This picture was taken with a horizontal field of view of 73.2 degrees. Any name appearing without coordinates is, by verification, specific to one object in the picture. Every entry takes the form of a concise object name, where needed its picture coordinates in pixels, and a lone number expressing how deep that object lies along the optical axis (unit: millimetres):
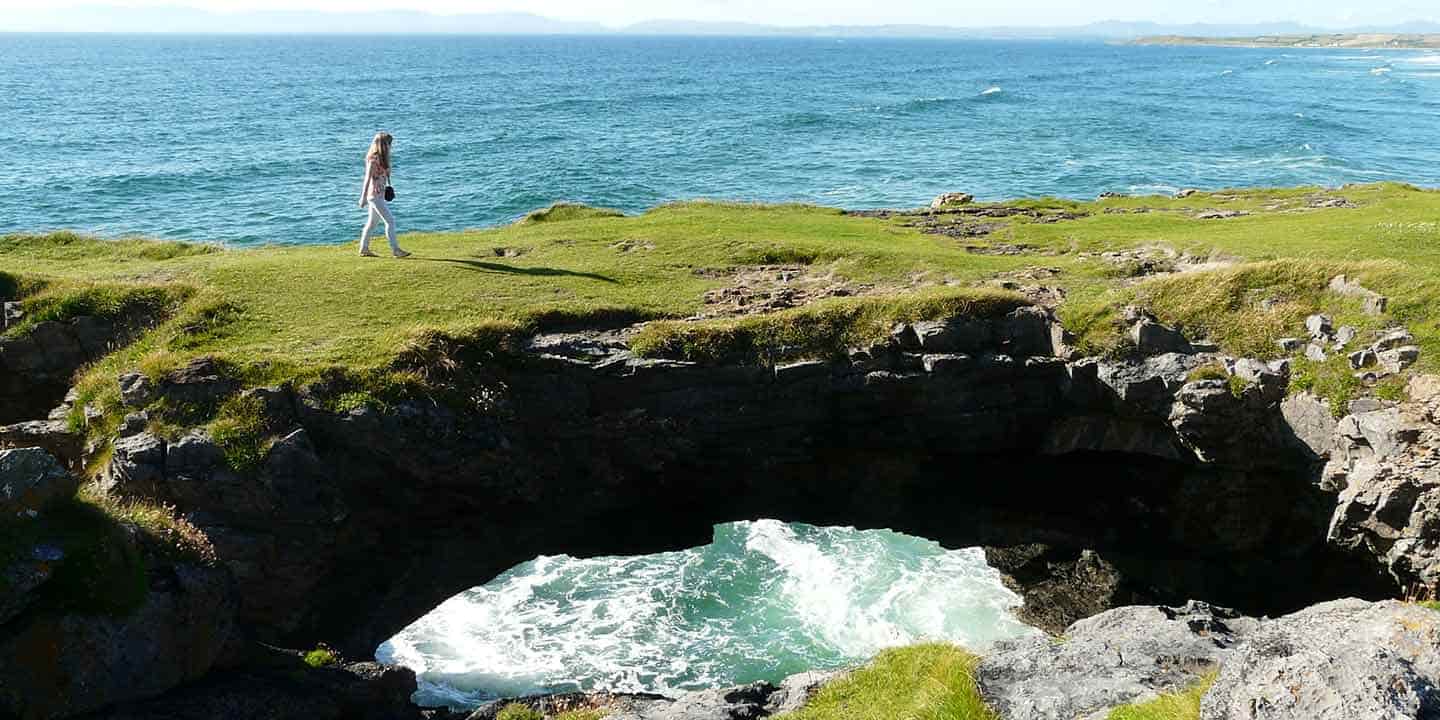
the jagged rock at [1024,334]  22078
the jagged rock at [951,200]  43844
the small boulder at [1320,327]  20891
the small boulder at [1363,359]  19797
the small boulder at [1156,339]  21281
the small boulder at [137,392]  17953
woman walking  25141
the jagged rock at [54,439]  17938
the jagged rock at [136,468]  16547
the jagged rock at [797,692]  14859
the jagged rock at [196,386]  18000
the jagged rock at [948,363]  21234
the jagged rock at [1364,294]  21219
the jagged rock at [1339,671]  8844
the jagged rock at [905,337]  21781
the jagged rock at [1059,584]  21984
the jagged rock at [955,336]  21641
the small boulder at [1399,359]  19422
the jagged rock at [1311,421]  19188
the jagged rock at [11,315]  21500
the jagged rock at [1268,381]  19938
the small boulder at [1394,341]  20031
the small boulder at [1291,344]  20891
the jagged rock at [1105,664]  12422
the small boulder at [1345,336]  20438
